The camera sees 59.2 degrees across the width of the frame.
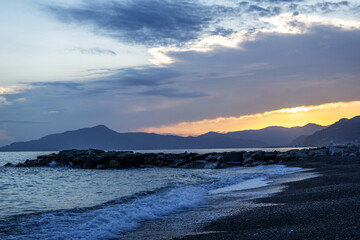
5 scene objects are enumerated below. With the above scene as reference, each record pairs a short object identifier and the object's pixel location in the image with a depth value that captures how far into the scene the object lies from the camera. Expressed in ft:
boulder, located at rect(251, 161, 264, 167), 142.67
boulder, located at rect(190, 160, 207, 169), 145.69
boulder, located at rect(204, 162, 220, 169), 137.97
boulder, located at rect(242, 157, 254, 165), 146.63
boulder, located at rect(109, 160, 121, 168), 150.51
